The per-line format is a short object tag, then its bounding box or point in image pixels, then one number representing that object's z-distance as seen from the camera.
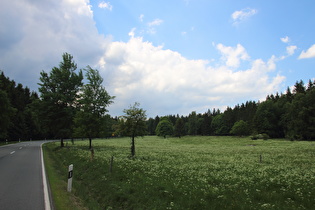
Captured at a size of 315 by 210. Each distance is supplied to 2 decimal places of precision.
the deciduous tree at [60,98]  36.81
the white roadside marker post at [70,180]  10.71
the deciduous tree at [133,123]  23.47
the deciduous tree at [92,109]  31.50
